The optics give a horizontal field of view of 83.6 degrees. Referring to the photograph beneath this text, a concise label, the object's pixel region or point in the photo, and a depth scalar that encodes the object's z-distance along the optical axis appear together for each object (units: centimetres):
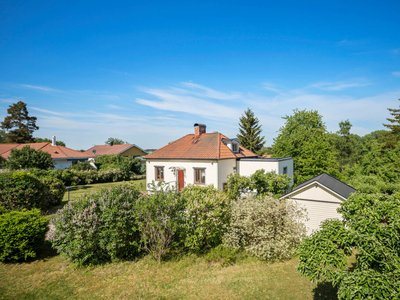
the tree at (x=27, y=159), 2548
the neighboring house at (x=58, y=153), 3281
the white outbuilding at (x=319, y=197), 1085
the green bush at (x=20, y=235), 761
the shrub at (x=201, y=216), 854
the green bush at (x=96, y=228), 754
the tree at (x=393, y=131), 3089
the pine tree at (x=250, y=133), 4281
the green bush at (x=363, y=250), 396
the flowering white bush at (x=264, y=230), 920
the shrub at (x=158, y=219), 806
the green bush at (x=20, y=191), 1280
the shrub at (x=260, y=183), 1484
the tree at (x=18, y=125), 4966
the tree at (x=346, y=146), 4547
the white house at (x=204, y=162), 1969
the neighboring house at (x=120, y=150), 4397
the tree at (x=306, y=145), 2602
